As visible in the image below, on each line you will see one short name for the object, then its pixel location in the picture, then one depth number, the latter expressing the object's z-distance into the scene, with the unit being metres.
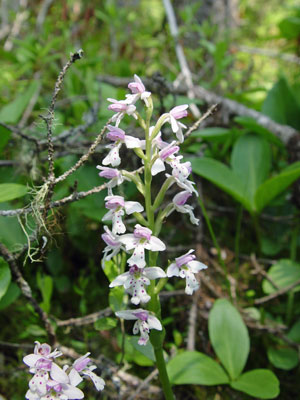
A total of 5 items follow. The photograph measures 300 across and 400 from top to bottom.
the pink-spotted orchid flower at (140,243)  0.13
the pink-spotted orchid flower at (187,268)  0.13
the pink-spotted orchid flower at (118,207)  0.13
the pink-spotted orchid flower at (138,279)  0.13
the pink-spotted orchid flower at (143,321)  0.13
